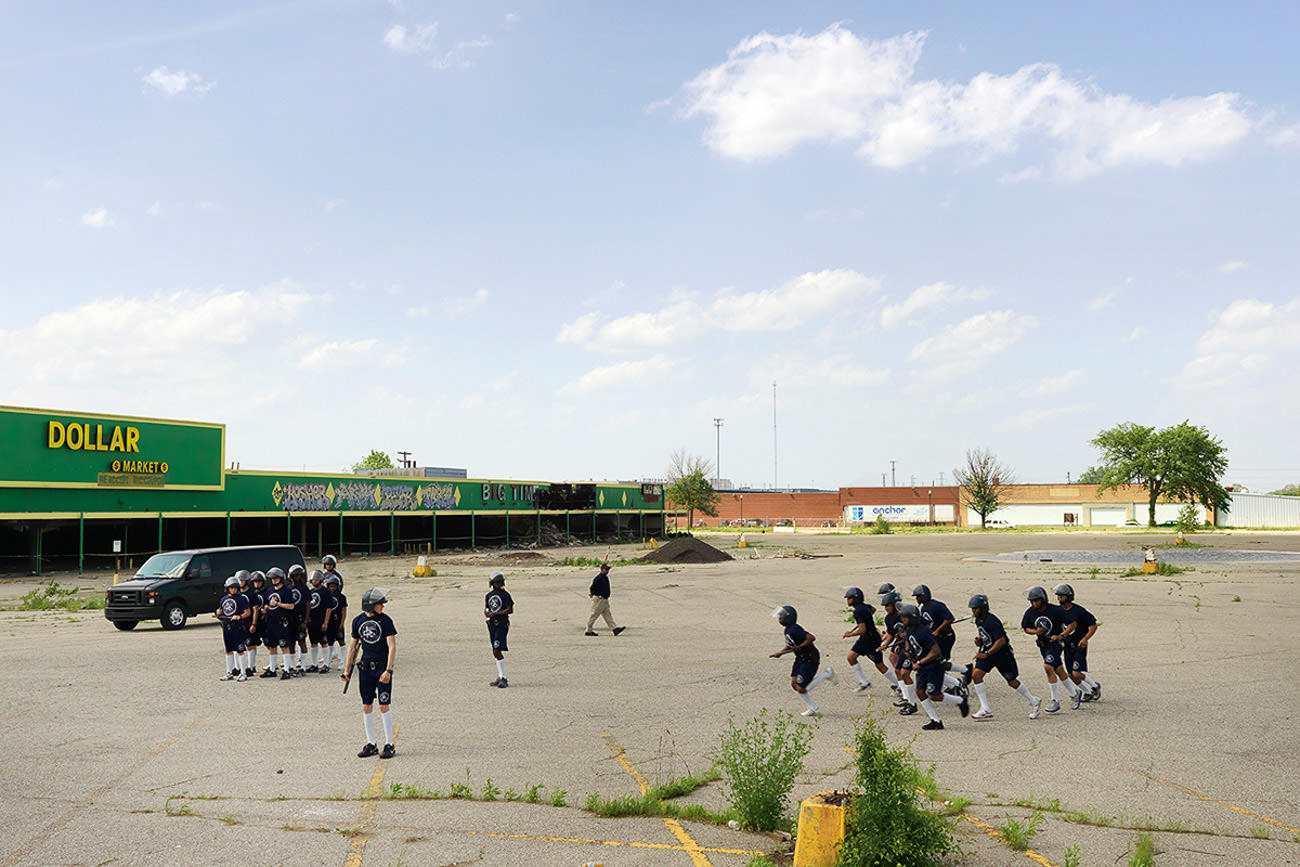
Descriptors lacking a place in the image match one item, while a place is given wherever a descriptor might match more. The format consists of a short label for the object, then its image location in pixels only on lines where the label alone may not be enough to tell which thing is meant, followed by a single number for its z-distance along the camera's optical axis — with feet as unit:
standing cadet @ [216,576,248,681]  53.78
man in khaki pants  69.56
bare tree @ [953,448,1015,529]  380.17
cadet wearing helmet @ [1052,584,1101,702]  43.75
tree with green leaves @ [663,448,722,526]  382.01
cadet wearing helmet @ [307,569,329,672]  56.44
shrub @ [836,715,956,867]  21.90
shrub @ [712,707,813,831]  27.14
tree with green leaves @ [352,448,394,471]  439.63
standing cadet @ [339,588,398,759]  36.78
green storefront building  136.05
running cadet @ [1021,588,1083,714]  43.80
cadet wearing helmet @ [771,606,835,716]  42.68
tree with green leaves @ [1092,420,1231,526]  324.80
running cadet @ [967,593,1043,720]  42.19
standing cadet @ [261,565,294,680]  55.01
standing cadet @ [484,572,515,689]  51.06
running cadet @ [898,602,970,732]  41.47
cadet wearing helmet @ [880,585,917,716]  44.24
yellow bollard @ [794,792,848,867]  23.00
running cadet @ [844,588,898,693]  47.01
